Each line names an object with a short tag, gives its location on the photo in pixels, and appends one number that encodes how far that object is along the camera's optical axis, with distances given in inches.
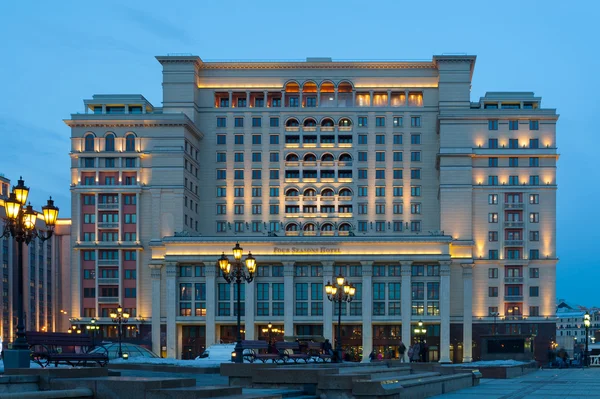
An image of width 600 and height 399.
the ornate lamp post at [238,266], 1845.5
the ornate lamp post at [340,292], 2102.6
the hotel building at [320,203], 4618.6
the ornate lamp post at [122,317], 4348.4
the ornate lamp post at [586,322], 3753.9
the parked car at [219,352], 2508.9
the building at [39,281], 5856.3
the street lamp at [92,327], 4590.6
